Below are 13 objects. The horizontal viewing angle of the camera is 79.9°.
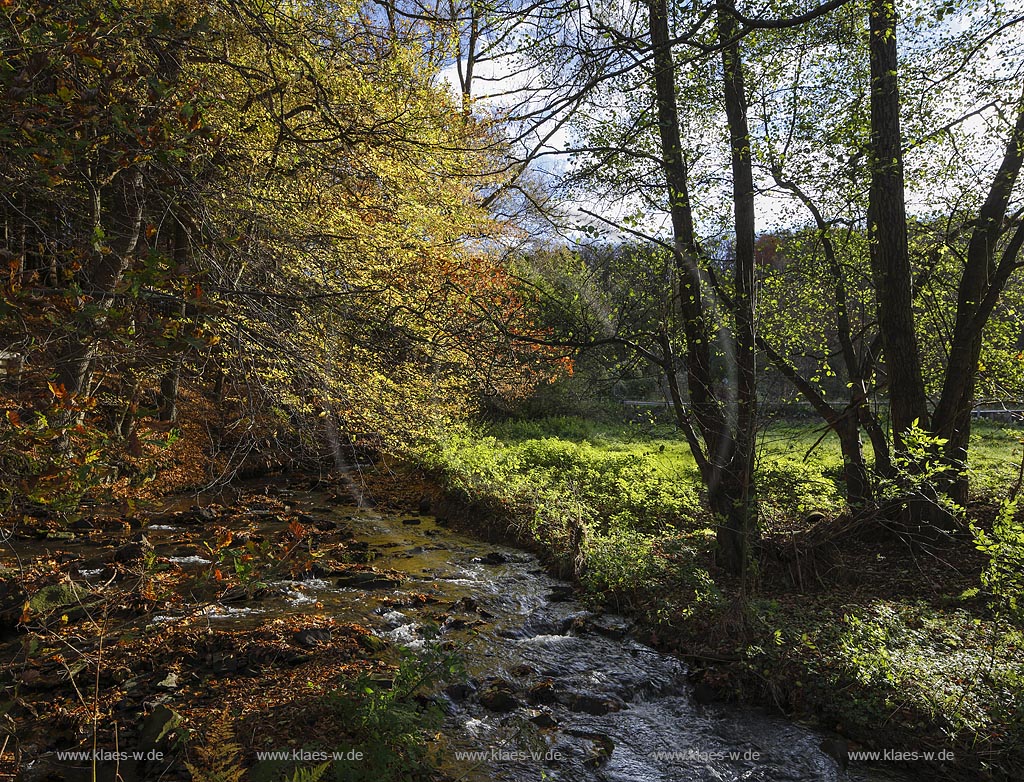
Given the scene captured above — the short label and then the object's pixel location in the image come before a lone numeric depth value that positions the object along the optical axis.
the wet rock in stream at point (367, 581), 7.73
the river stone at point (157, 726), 4.21
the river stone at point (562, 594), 7.84
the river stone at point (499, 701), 5.25
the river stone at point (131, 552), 7.75
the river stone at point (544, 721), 5.08
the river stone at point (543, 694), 5.47
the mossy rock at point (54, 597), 5.59
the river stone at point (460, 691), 5.36
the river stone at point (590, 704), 5.39
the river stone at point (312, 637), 5.89
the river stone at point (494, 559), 9.25
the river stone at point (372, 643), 6.02
